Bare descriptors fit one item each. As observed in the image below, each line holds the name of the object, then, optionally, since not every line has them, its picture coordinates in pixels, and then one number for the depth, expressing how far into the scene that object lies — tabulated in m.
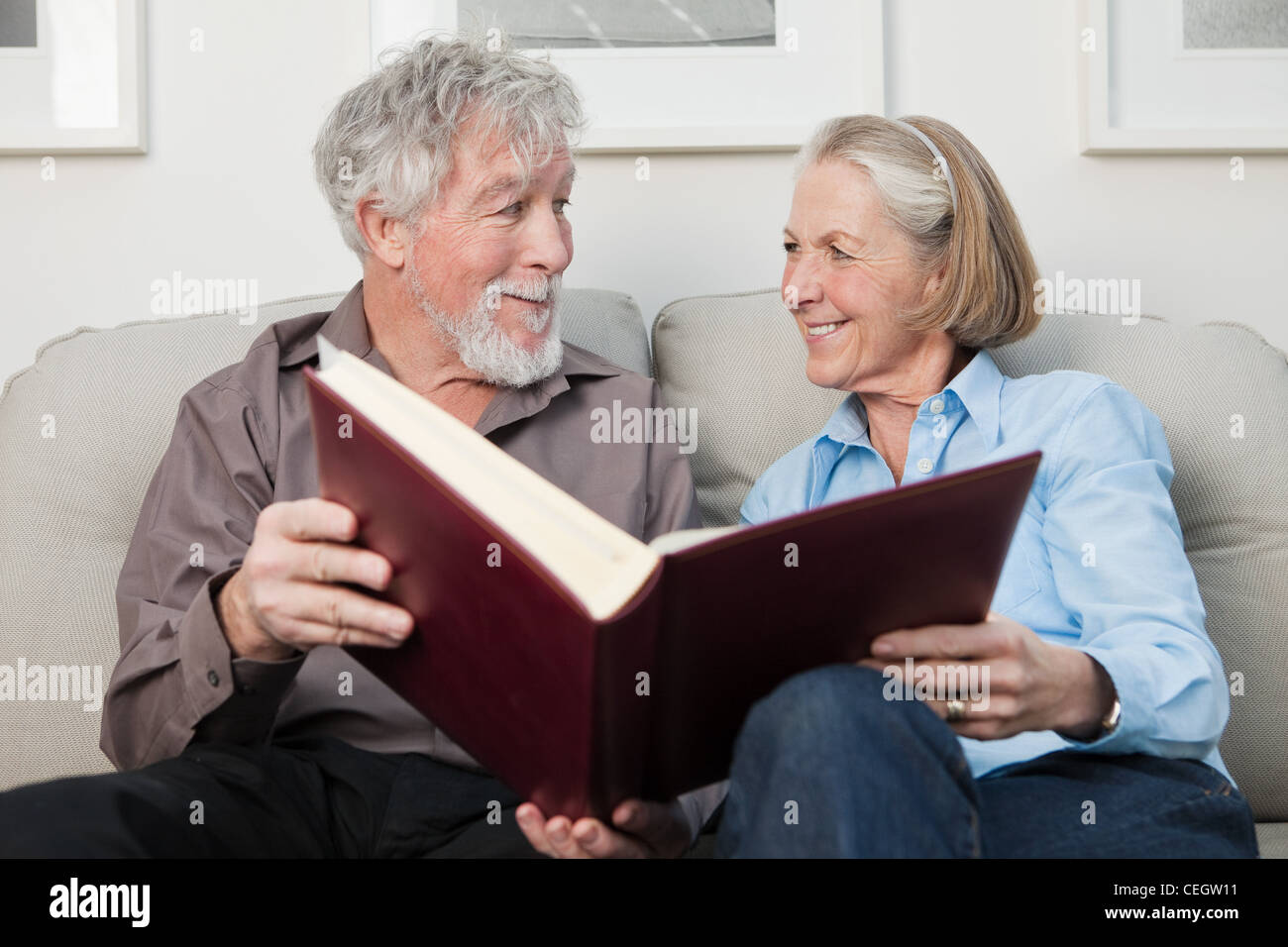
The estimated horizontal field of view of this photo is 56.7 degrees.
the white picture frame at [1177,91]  2.07
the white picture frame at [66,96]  2.00
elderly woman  0.86
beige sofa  1.56
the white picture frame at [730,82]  2.04
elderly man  0.99
